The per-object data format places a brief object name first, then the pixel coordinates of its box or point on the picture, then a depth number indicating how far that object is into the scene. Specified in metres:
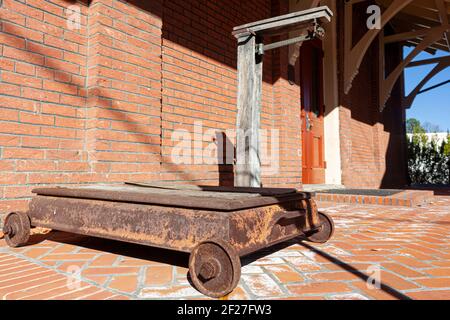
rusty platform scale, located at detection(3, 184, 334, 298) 1.44
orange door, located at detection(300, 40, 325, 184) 6.40
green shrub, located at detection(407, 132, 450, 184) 12.68
